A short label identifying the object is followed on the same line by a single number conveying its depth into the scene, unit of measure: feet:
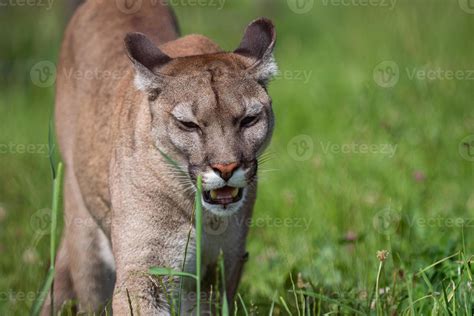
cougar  28.86
